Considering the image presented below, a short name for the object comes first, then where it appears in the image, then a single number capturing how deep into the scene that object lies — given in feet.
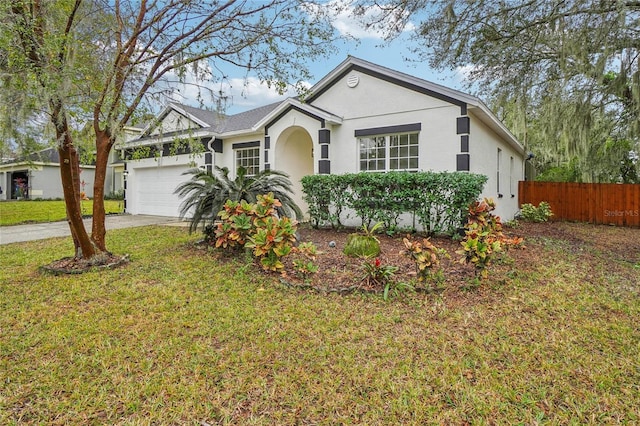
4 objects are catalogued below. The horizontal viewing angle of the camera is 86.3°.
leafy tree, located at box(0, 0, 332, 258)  14.35
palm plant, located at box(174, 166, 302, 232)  21.63
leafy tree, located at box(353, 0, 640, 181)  22.47
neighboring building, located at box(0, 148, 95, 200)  72.90
